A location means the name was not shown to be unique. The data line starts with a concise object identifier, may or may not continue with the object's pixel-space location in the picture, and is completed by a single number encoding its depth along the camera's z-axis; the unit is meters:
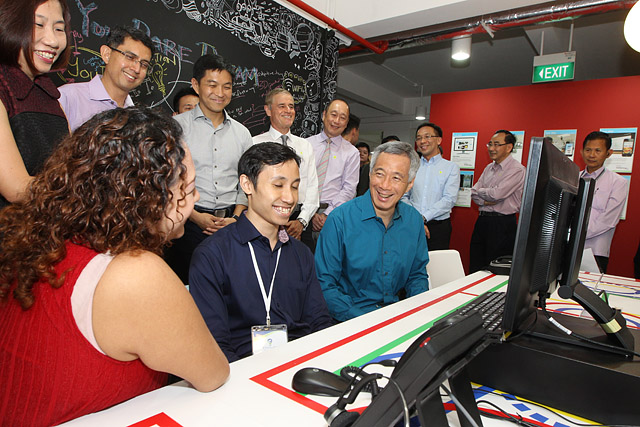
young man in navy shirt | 1.42
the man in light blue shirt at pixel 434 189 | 4.28
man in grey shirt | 2.64
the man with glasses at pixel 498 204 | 4.71
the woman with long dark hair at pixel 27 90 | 1.26
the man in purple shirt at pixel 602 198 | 4.07
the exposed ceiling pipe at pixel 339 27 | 4.02
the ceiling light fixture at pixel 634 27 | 2.75
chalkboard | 2.63
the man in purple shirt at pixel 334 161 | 3.82
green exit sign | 4.82
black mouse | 0.83
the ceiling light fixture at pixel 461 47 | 5.09
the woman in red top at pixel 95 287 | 0.74
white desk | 0.77
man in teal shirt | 1.98
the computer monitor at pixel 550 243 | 0.78
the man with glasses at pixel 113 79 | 2.14
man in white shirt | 3.25
